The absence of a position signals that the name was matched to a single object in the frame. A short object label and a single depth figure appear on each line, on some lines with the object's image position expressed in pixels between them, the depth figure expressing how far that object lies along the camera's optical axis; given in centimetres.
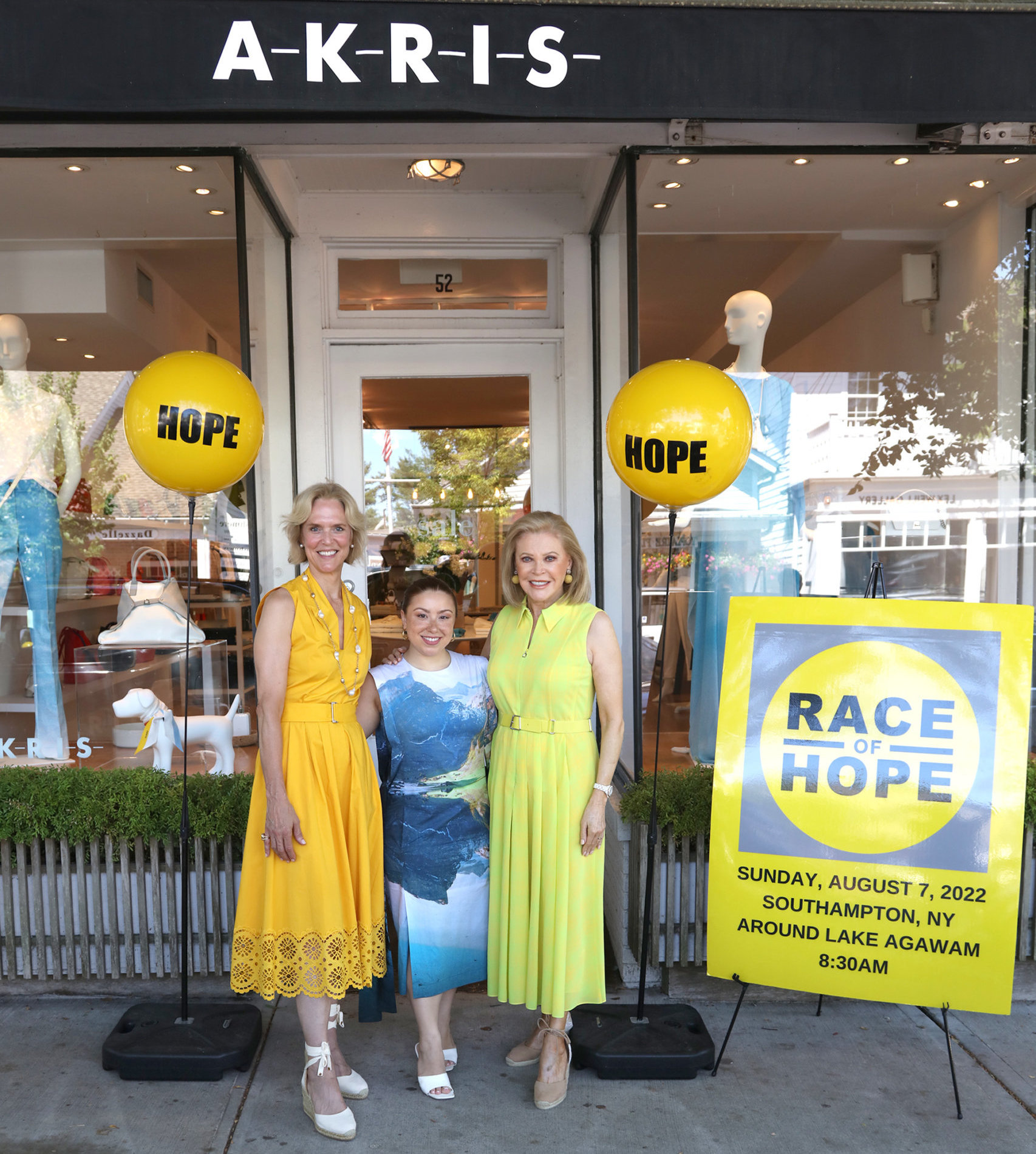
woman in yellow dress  234
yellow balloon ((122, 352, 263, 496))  257
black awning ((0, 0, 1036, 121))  227
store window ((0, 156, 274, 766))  369
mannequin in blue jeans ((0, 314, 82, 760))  379
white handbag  380
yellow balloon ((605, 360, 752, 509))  259
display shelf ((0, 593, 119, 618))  382
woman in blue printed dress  246
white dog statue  359
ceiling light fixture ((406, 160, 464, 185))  384
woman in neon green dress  245
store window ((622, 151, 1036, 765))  362
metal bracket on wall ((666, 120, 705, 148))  309
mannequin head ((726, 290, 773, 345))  371
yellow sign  248
